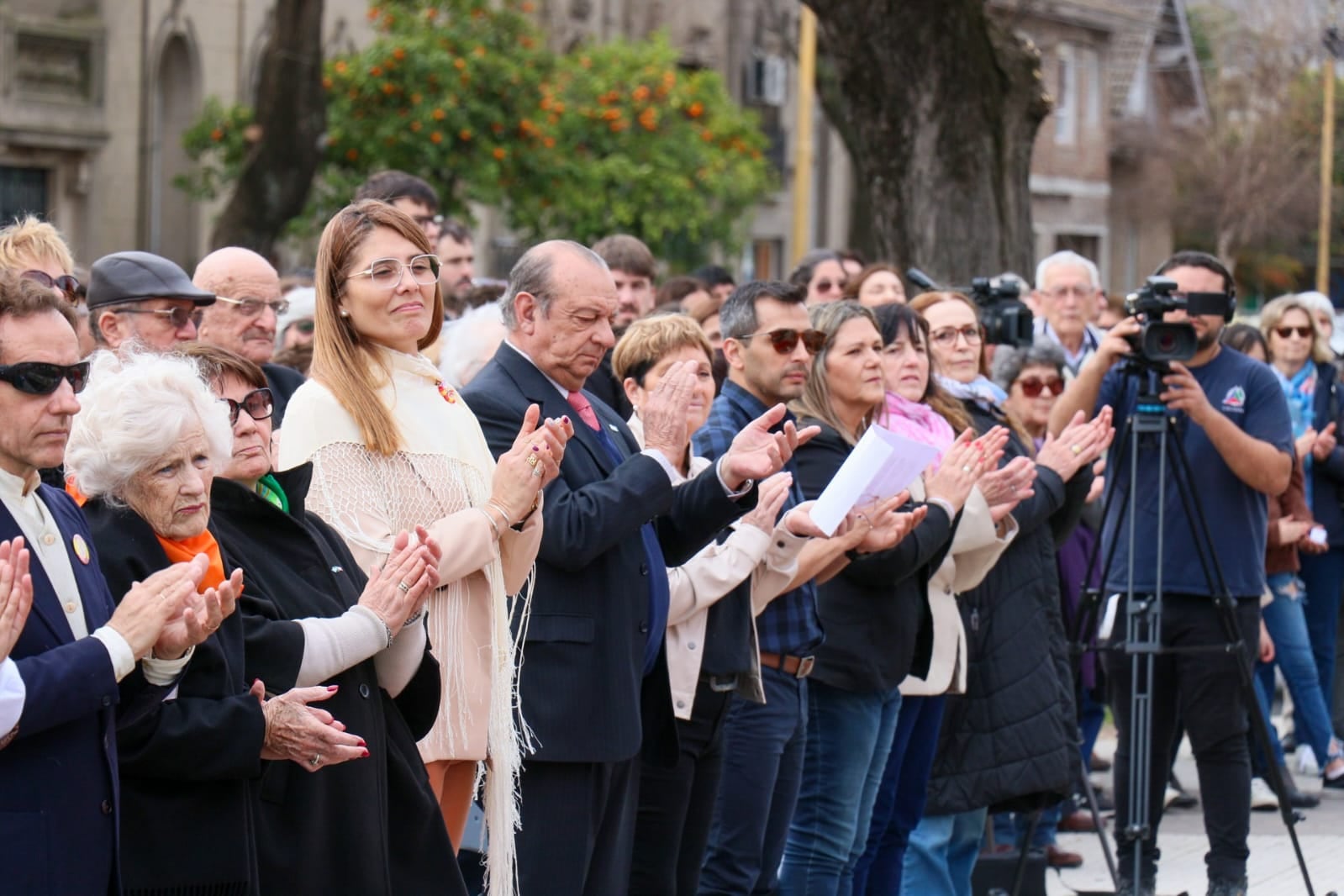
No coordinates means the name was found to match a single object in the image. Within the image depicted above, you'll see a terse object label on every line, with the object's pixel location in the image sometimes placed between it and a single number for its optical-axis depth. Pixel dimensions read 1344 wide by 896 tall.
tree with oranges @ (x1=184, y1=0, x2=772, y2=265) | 31.84
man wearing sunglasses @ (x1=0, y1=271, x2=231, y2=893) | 6.30
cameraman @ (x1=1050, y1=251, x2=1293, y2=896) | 13.77
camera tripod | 13.22
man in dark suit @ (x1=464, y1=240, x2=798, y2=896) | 9.02
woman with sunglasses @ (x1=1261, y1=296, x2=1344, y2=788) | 19.62
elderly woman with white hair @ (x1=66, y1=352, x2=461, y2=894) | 6.89
